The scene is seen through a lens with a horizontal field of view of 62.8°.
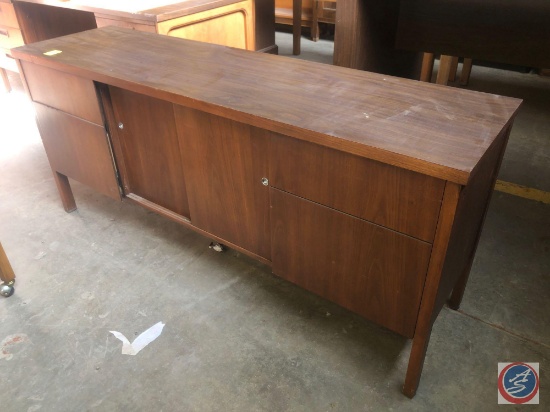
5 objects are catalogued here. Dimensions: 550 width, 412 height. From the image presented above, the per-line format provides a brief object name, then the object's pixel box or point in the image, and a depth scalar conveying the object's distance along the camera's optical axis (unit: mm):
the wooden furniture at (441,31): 1621
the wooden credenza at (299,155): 905
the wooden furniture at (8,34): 2510
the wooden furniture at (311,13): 3926
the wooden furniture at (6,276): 1458
